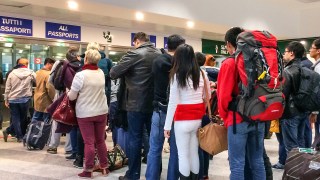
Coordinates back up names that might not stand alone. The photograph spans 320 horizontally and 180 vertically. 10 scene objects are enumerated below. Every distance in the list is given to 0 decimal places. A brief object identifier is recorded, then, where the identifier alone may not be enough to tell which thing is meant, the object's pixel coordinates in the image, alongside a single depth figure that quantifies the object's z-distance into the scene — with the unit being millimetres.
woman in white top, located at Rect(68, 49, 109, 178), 4215
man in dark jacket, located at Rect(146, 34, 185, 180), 3570
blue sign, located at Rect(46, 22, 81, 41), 9383
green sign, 13539
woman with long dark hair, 3205
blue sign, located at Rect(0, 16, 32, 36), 8500
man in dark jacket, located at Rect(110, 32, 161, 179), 3920
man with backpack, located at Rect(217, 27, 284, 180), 2709
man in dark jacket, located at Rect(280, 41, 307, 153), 4234
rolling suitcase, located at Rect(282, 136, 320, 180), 2766
